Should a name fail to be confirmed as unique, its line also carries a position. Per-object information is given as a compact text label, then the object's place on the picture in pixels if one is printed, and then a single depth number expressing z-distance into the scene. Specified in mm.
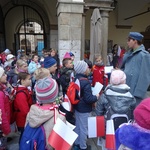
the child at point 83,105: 2525
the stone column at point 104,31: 6702
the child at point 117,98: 2111
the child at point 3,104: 2147
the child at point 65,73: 3209
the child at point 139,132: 1164
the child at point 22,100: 2467
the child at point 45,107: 1508
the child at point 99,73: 4840
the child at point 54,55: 5656
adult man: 2430
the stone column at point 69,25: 5520
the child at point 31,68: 4133
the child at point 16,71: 3537
